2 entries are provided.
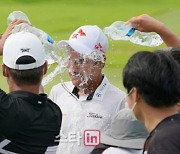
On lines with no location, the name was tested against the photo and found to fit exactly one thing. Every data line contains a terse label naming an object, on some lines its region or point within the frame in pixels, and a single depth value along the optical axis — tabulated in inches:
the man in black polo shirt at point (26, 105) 219.3
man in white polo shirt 269.3
